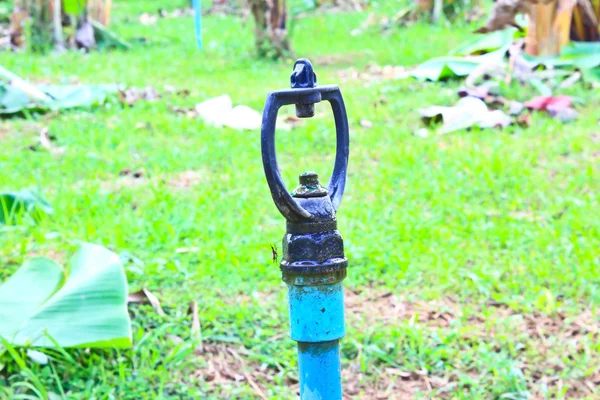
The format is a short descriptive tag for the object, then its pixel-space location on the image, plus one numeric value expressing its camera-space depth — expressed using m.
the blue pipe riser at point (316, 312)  1.28
